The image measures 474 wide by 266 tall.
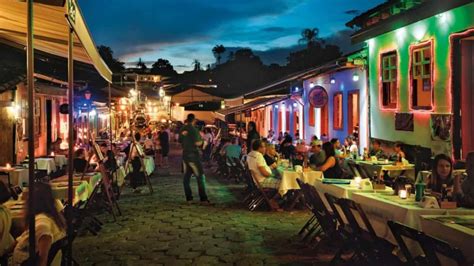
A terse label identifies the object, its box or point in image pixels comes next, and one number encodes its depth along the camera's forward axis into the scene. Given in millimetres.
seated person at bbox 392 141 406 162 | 12445
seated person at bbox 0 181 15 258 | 5430
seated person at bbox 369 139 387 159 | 14270
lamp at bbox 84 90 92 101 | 18797
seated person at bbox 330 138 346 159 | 14218
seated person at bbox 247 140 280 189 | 11523
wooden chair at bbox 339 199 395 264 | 6027
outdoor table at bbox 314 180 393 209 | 7805
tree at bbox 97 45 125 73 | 54906
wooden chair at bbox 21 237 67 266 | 4866
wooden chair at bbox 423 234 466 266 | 4451
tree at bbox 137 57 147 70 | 69375
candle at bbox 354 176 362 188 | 8125
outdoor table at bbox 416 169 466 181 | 9768
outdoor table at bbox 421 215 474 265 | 5082
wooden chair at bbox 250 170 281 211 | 11336
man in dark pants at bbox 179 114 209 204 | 12617
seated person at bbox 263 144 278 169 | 12534
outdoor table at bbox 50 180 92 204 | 8695
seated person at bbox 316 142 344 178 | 10484
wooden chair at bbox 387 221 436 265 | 4812
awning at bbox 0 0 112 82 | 5277
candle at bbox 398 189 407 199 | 6988
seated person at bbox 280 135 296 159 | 16147
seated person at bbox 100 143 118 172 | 12430
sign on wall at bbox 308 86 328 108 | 19203
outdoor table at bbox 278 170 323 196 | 11125
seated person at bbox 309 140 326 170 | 11091
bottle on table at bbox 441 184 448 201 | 6828
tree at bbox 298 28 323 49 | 57853
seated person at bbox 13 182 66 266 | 4898
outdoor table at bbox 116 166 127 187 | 14062
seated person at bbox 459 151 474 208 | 6598
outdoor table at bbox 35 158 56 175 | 14938
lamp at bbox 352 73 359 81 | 17441
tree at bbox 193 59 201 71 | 85438
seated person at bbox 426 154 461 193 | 7684
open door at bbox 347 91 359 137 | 18375
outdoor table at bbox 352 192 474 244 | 6234
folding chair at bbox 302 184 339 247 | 7436
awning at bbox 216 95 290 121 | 22959
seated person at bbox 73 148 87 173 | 11727
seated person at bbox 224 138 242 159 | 17375
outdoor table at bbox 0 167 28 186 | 12117
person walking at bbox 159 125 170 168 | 22266
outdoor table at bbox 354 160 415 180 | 12062
